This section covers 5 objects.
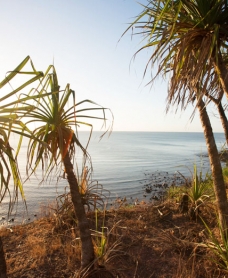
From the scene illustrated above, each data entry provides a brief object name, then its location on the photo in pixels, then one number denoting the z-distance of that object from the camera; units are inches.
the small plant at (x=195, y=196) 213.9
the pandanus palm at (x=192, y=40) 125.3
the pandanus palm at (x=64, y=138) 124.3
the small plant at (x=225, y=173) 399.8
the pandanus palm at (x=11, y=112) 88.4
